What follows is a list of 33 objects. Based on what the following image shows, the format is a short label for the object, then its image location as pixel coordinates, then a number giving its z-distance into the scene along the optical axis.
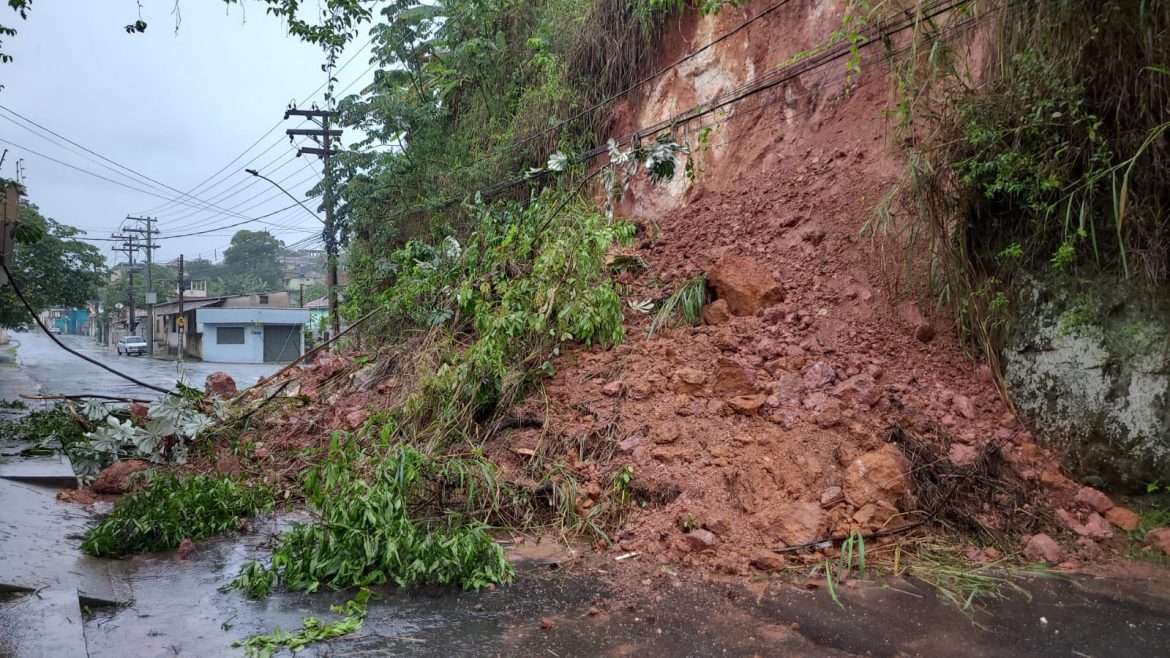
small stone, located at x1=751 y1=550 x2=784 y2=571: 5.10
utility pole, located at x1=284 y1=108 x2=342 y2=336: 18.24
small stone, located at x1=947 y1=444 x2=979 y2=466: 5.75
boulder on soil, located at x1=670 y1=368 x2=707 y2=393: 7.12
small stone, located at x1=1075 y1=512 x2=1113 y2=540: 5.27
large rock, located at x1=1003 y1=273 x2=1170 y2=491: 5.49
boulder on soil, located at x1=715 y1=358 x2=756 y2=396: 6.90
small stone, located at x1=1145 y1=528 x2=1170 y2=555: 5.02
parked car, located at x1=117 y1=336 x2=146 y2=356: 46.32
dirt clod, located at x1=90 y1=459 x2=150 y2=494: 7.89
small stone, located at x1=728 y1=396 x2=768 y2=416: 6.63
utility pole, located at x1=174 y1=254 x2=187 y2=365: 38.75
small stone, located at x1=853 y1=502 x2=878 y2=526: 5.33
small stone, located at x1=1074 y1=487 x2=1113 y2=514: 5.50
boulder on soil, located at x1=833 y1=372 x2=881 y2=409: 6.35
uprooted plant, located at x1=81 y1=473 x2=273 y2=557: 6.07
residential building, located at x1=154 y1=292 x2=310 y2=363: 41.66
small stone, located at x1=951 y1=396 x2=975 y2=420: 6.28
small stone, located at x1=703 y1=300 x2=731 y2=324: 8.11
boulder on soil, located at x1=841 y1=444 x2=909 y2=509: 5.44
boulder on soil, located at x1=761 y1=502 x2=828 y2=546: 5.29
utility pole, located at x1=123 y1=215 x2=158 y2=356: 47.31
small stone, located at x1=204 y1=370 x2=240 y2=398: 11.53
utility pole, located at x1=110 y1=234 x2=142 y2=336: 57.01
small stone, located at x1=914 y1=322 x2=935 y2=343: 7.08
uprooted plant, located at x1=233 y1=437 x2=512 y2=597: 5.13
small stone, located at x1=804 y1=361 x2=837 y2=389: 6.69
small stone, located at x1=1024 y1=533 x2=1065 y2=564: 5.06
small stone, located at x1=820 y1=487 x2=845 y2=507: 5.48
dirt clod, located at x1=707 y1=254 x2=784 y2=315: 8.05
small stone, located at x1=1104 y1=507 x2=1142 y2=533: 5.34
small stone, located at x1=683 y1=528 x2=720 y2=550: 5.34
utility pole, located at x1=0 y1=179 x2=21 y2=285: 9.37
